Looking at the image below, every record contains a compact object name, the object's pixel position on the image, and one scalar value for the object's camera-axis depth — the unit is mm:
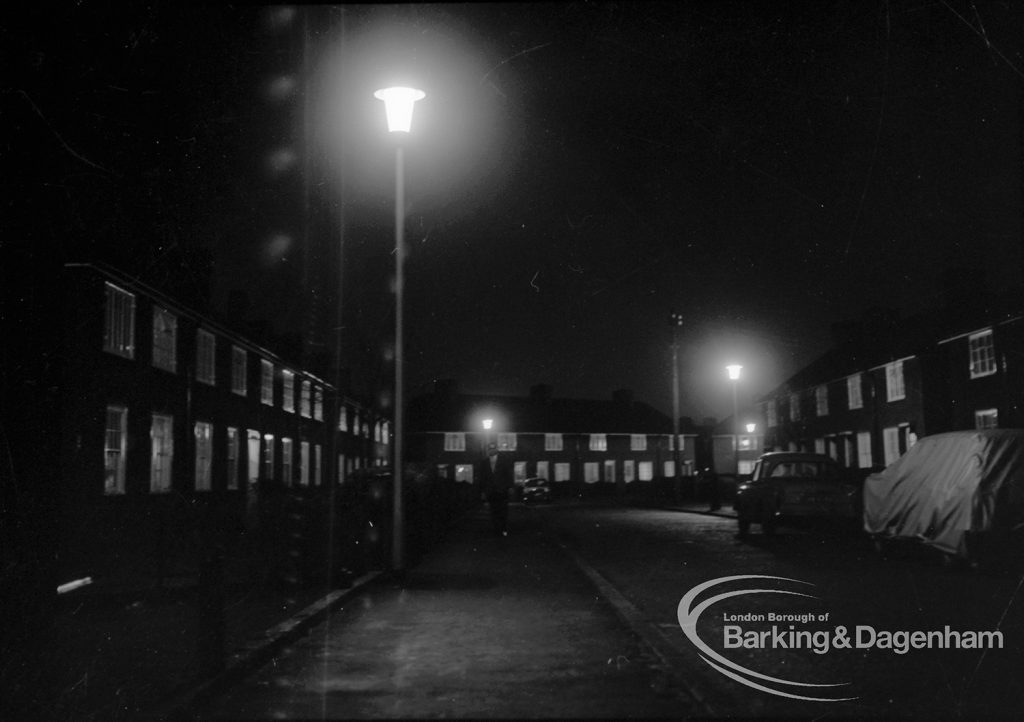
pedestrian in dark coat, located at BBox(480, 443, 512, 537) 20375
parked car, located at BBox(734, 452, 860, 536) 19016
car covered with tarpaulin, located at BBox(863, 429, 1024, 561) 11648
